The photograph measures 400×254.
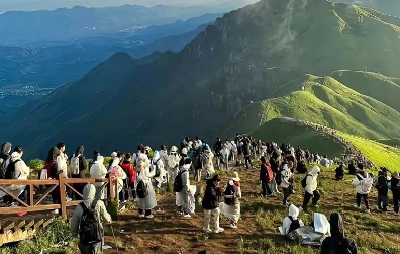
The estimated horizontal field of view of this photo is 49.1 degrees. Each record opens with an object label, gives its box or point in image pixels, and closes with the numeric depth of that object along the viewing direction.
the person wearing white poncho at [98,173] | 15.02
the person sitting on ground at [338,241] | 8.12
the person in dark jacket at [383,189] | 19.97
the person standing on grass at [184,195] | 15.38
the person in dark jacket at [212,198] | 13.84
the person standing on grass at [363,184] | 19.19
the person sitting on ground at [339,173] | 28.62
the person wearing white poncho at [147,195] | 15.02
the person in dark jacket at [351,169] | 32.22
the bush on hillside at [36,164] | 25.37
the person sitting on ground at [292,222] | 14.25
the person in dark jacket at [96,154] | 17.95
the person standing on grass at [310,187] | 17.73
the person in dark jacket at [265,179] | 19.41
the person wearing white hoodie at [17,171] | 13.92
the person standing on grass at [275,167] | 21.28
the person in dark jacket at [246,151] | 28.91
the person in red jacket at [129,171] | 16.97
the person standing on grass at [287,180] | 18.44
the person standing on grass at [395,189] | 20.02
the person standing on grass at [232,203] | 14.83
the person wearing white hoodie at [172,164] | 21.38
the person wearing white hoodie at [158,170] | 19.69
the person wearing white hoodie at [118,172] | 15.91
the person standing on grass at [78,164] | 17.52
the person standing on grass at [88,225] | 9.38
